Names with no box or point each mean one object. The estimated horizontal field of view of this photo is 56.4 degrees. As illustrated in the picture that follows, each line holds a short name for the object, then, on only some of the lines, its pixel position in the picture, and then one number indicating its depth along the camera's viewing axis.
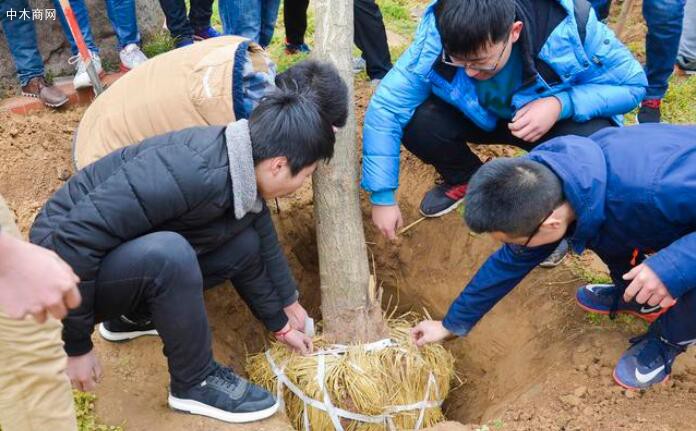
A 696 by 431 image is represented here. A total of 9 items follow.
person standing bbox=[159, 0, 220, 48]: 4.17
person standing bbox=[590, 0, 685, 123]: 3.56
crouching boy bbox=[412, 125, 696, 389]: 2.00
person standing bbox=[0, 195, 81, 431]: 1.25
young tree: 2.75
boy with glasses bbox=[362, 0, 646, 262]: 2.47
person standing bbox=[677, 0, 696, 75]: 4.56
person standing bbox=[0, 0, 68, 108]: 3.57
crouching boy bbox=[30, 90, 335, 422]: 1.95
